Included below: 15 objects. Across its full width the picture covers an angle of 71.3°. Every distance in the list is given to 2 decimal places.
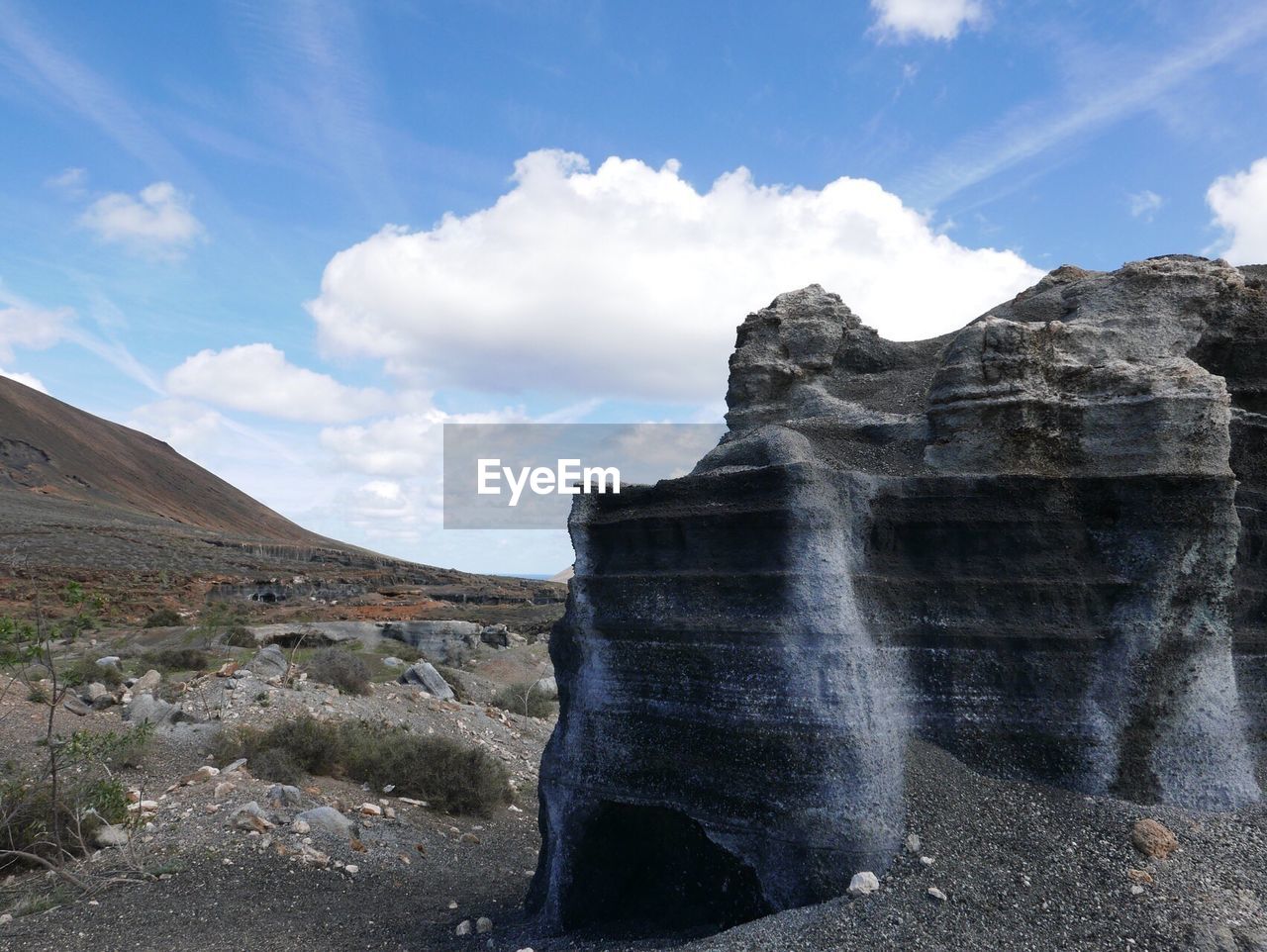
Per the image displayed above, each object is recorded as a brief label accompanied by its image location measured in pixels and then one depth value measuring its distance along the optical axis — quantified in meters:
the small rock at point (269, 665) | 16.33
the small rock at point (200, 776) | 10.38
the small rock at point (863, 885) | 5.06
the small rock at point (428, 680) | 17.84
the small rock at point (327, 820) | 9.35
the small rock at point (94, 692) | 13.83
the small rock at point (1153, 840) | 5.24
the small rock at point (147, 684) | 14.66
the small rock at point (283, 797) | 9.94
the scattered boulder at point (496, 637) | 26.72
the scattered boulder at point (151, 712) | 12.81
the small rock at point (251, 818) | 9.02
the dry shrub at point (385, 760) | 11.58
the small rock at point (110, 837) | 8.55
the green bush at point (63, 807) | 8.22
